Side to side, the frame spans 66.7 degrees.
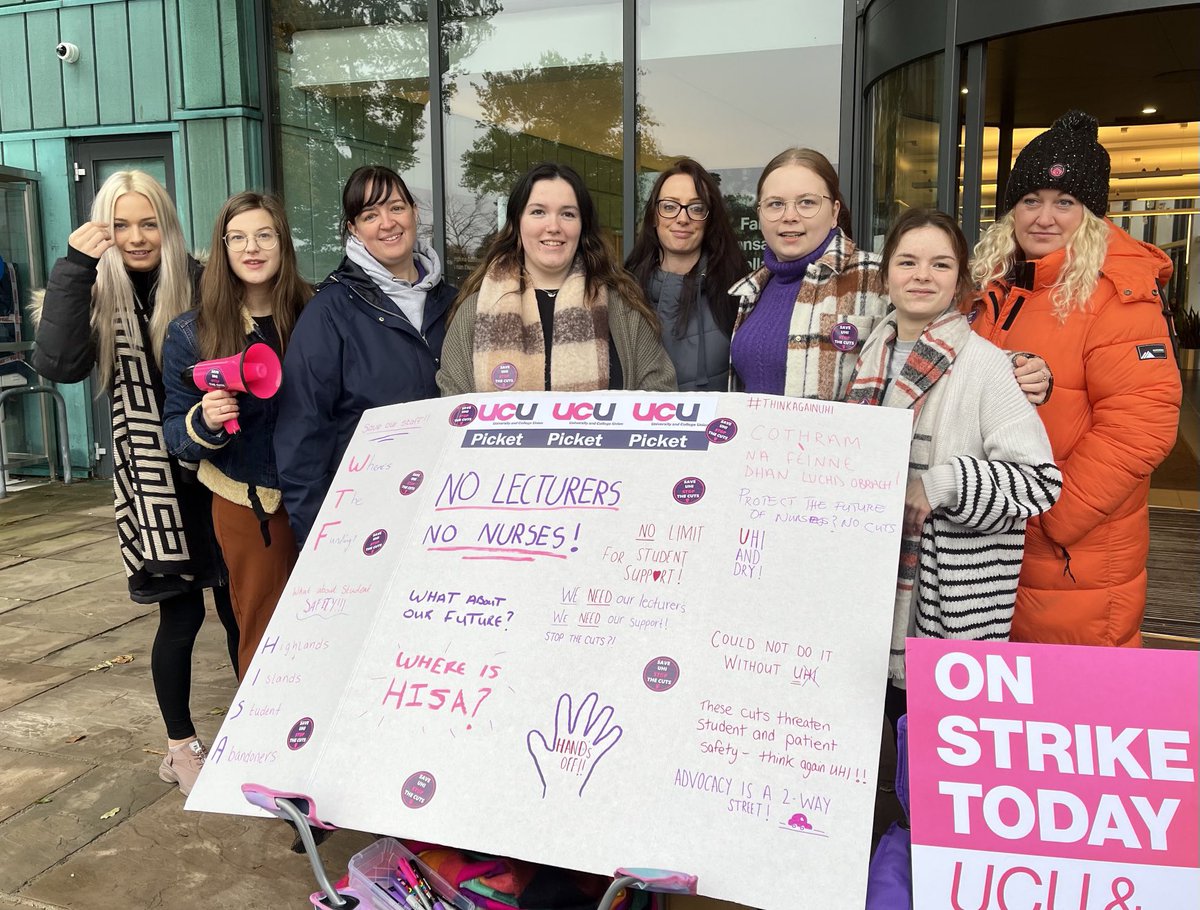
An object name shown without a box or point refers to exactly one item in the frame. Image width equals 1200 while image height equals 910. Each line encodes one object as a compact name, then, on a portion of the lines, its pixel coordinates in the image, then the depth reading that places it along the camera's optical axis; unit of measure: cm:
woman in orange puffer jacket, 218
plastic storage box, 188
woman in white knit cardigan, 195
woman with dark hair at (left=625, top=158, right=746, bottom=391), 284
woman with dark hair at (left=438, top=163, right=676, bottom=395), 257
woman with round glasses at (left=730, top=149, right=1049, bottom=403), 239
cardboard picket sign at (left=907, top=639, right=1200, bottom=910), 150
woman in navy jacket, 252
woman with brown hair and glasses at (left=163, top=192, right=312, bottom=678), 264
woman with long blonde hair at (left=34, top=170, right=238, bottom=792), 271
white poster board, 161
